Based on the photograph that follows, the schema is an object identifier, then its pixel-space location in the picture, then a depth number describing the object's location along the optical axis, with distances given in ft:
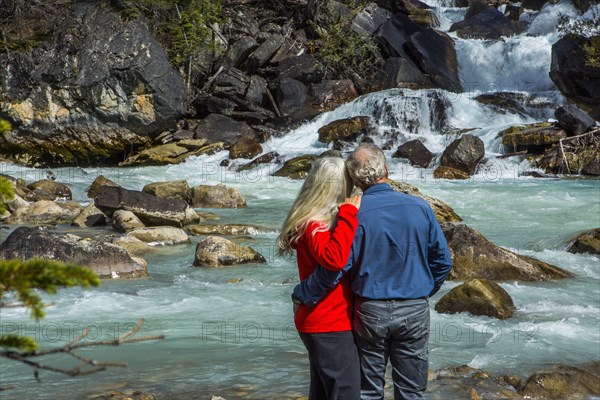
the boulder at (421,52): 87.15
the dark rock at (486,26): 97.60
